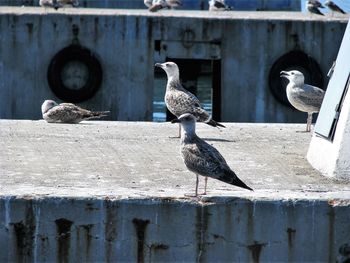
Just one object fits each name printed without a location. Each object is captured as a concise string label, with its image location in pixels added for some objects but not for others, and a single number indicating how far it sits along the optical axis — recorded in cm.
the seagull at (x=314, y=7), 2754
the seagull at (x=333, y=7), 2838
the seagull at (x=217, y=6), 3025
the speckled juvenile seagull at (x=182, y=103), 1459
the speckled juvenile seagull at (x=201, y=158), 1001
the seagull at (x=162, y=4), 2889
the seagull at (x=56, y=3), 2672
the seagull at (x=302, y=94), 1662
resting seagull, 1661
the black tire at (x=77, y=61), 2425
